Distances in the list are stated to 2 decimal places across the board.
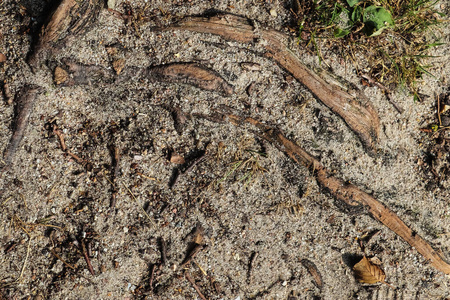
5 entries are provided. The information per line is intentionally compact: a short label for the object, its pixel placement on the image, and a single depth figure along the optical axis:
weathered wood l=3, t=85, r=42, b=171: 2.42
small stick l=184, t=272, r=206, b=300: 2.58
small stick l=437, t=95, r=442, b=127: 2.75
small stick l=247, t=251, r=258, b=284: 2.60
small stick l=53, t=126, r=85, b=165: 2.49
